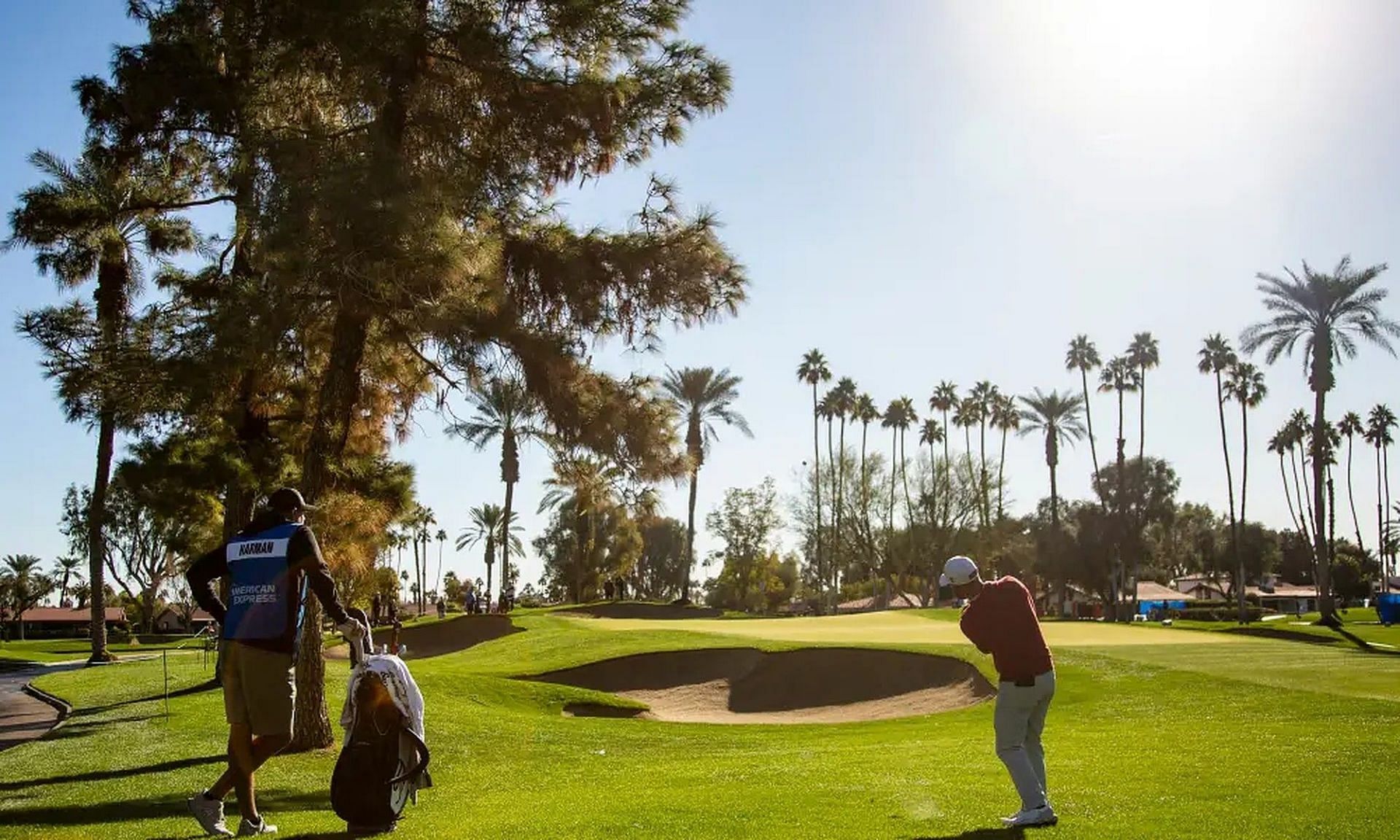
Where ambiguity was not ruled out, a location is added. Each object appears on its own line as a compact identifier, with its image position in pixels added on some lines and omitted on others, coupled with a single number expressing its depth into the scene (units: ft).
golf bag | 23.76
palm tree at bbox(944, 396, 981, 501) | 320.91
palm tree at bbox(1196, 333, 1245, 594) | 254.27
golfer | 24.63
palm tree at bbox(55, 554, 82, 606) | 426.92
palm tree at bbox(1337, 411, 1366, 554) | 374.22
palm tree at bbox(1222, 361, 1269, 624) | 262.26
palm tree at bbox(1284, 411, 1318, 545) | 343.87
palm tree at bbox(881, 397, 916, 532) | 328.29
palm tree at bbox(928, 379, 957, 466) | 329.52
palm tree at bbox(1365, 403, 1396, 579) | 377.09
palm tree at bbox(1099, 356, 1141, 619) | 271.90
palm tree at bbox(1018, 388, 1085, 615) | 276.41
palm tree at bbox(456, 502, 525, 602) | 305.94
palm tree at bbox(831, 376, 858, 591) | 309.83
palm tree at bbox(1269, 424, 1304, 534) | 357.41
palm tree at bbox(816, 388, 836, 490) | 309.83
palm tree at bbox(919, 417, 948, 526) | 350.02
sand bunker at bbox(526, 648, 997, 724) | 77.37
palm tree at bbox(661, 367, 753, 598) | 228.02
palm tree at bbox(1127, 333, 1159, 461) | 268.62
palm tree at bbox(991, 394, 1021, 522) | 315.17
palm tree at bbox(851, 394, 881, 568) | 315.78
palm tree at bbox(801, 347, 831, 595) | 307.78
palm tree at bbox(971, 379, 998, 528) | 317.87
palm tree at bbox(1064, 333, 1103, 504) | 279.49
